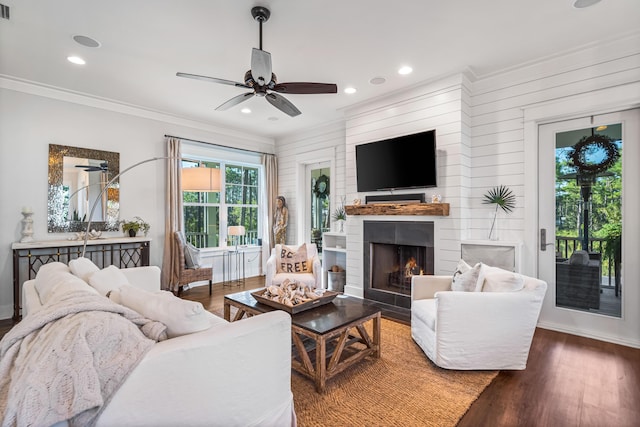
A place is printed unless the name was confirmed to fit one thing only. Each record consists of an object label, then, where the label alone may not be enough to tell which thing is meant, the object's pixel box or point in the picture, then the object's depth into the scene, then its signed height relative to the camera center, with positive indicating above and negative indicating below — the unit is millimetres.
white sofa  1241 -736
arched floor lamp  4105 +443
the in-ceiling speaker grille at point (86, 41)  2883 +1579
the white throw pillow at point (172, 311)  1509 -489
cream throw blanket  1049 -552
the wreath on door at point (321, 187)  5835 +444
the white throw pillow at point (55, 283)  1681 -413
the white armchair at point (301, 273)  4129 -836
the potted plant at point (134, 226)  4535 -206
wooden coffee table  2221 -891
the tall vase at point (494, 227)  3619 -196
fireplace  3947 -627
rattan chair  4727 -911
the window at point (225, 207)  5566 +76
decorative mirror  4082 +310
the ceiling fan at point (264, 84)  2465 +1100
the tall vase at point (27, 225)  3779 -164
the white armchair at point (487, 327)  2387 -877
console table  3637 -545
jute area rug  1918 -1249
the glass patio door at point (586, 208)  3039 +22
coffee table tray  2561 -776
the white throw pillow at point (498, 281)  2439 -555
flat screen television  3793 +614
